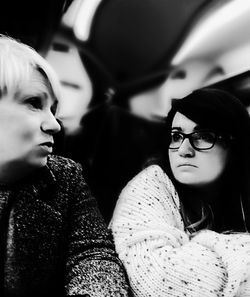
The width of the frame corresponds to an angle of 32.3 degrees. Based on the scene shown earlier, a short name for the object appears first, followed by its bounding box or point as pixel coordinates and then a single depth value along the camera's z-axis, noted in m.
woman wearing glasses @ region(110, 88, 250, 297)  1.17
